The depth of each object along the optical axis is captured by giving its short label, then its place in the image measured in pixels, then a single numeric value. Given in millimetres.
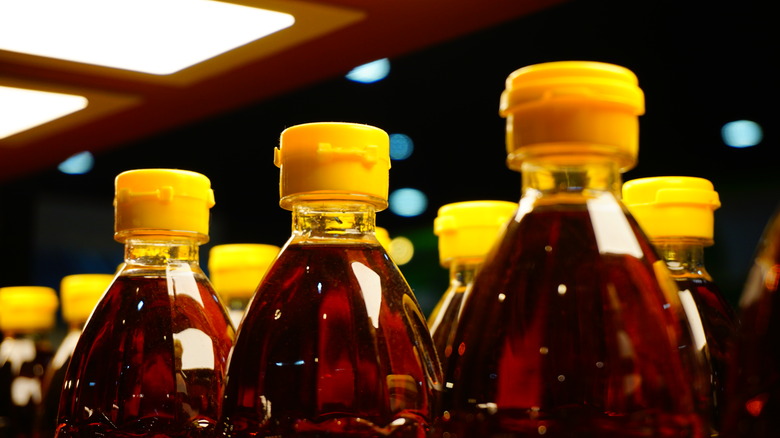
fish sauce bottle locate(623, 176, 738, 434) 663
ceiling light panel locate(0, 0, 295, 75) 1170
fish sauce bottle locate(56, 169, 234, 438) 674
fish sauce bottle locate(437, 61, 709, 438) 466
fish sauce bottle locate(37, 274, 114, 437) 1106
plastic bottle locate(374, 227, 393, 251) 939
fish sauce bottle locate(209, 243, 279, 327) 1010
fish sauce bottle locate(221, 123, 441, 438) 565
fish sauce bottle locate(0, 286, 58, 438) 1314
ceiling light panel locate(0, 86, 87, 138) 1532
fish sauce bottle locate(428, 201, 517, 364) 827
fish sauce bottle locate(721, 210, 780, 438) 429
